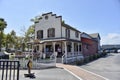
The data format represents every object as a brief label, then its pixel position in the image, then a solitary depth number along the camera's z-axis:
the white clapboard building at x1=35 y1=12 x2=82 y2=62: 11.53
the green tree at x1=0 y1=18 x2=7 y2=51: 17.46
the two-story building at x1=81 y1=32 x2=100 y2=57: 15.77
